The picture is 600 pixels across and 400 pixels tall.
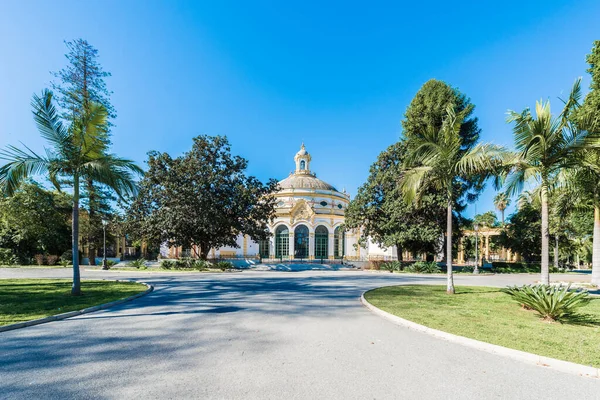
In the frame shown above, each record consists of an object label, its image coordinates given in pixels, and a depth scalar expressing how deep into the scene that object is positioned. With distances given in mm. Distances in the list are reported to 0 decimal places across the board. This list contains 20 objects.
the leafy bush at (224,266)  24842
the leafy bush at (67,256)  31094
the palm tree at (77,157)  9938
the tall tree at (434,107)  27172
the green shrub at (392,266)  28005
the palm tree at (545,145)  9383
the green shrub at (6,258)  29125
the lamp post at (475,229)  27320
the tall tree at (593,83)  11950
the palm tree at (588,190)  10762
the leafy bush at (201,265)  24094
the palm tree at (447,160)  10266
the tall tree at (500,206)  45438
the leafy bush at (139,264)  25669
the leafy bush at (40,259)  30831
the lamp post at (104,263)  24788
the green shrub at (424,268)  26297
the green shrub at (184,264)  25156
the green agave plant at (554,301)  7035
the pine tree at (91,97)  27188
